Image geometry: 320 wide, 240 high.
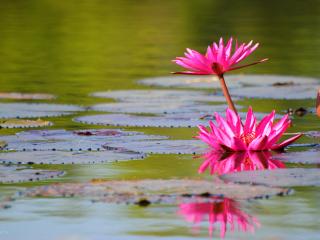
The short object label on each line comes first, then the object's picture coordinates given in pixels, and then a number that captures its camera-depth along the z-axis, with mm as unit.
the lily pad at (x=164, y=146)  10000
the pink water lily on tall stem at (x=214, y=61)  10117
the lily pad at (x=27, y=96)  14227
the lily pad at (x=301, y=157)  9359
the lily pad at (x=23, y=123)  11656
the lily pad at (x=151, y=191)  7691
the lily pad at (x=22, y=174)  8492
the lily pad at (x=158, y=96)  14252
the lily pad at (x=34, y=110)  12625
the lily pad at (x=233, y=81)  16062
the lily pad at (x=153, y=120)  11805
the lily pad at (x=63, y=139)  10094
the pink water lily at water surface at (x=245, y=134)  9906
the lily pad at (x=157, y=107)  13047
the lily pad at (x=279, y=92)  14437
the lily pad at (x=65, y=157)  9316
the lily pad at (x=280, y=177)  8320
